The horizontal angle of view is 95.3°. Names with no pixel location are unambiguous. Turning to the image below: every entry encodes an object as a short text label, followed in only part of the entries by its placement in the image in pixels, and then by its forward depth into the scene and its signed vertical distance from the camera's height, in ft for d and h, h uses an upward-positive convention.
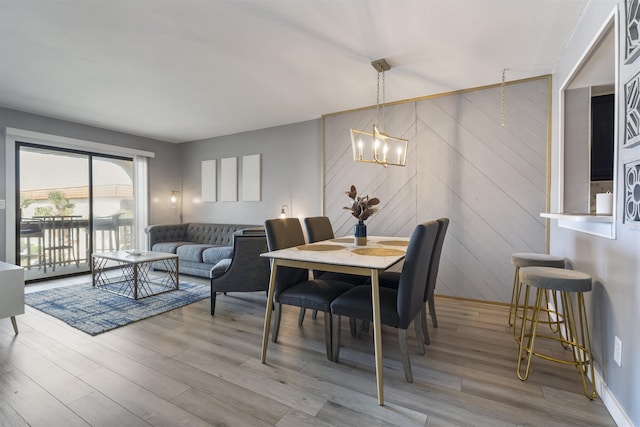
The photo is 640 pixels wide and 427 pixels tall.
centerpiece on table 8.51 -0.03
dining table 5.65 -1.07
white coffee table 11.79 -3.34
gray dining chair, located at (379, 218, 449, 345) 7.60 -1.92
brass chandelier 10.80 +2.99
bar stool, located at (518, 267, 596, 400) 5.52 -1.59
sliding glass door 13.85 +0.15
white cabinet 7.73 -2.18
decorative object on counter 5.69 +0.11
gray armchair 10.04 -2.07
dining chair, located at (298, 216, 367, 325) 8.96 -0.92
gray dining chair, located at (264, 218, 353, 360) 6.86 -1.97
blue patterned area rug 9.09 -3.43
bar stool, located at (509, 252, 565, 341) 7.59 -1.36
